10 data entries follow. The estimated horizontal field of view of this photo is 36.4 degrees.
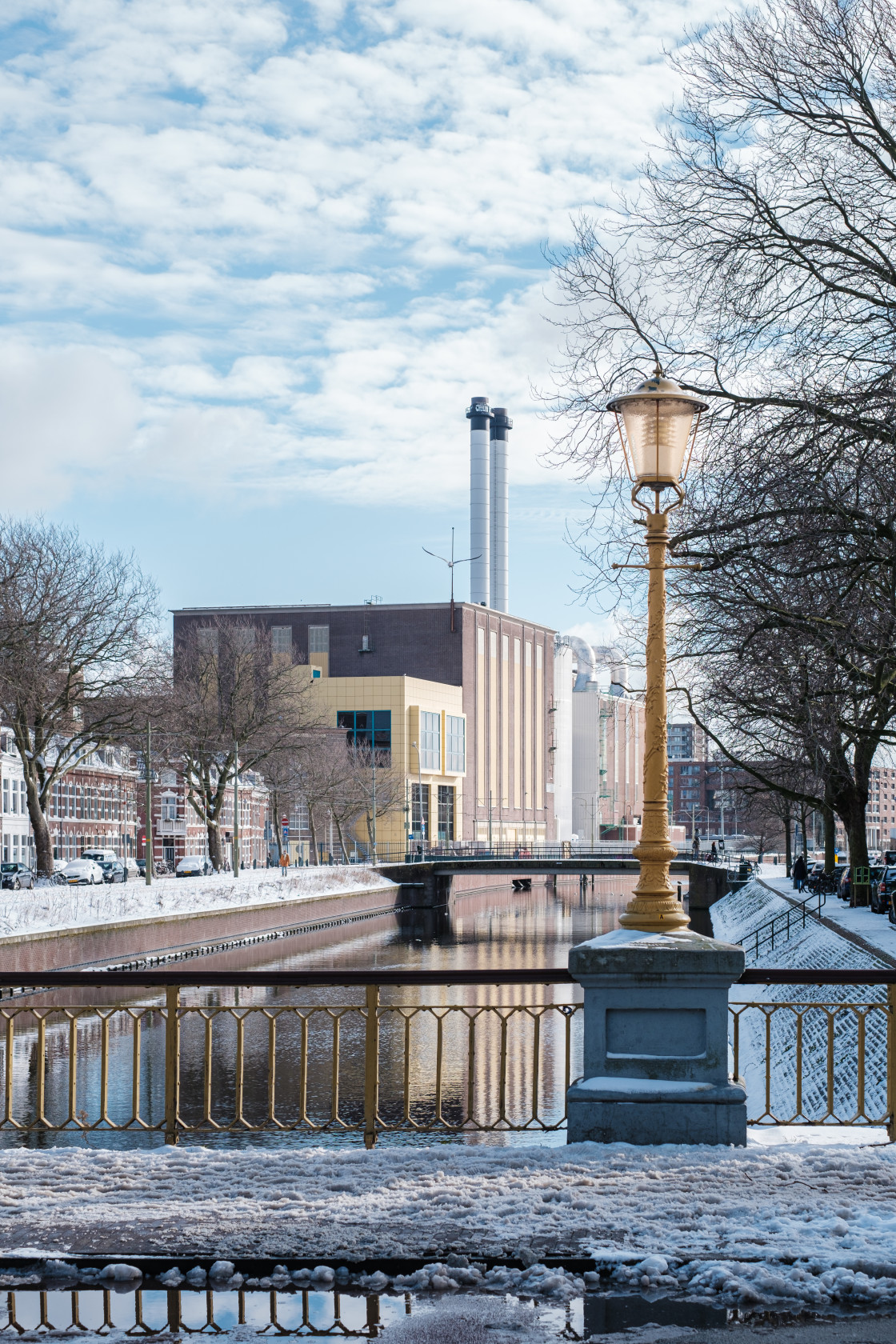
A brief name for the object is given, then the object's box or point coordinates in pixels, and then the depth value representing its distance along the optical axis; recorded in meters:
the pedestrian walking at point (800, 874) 51.78
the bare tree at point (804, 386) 13.95
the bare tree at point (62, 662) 38.72
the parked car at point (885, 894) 35.64
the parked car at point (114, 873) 58.16
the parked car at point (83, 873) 53.86
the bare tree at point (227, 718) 54.50
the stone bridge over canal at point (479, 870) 75.06
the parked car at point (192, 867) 63.45
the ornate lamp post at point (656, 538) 9.26
